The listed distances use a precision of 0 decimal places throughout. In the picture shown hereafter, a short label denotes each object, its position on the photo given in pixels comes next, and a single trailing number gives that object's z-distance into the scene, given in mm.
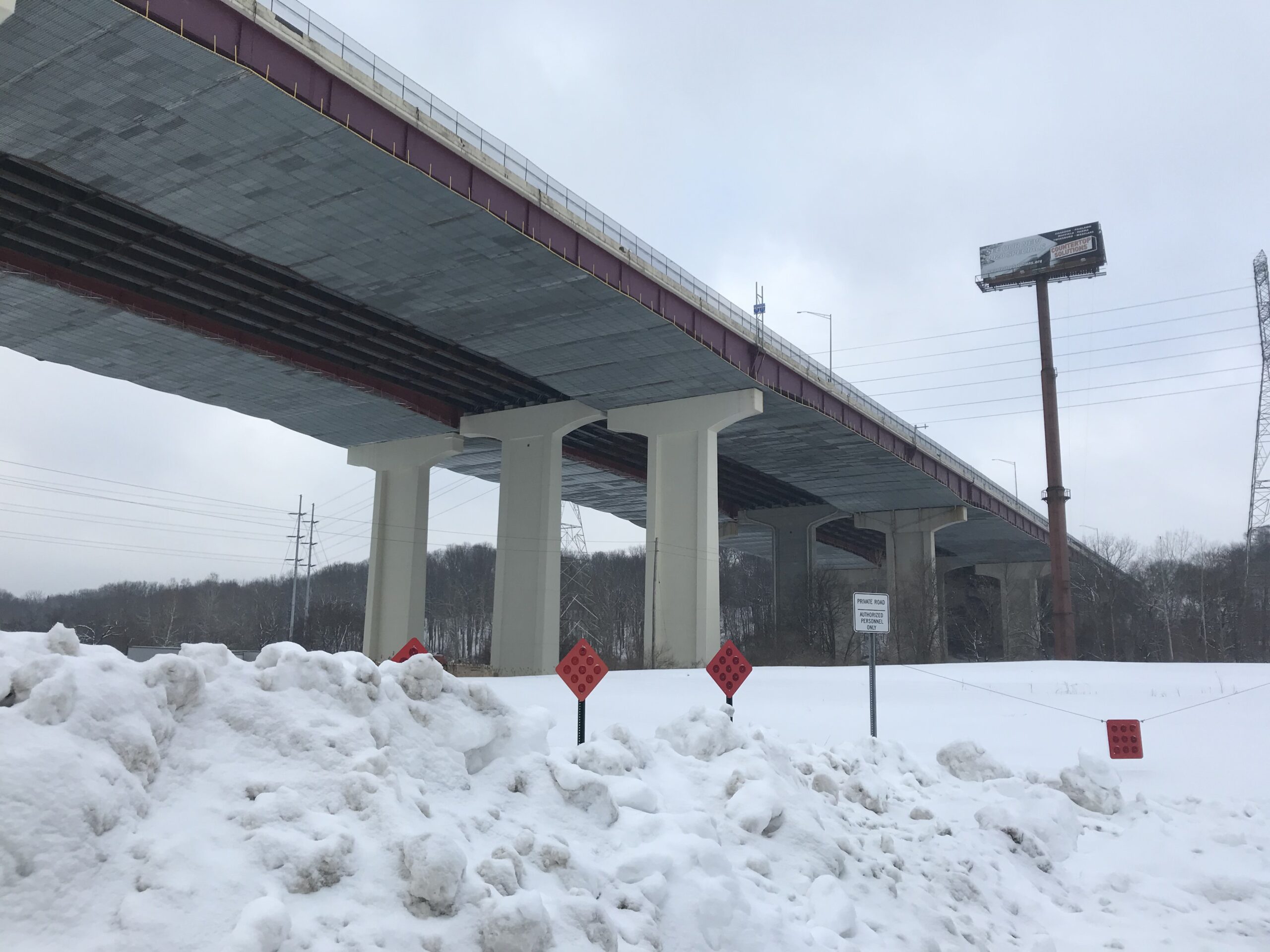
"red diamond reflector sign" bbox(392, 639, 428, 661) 13797
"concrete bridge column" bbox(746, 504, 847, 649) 70438
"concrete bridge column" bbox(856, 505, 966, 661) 68375
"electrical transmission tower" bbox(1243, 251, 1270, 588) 77625
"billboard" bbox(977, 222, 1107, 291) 66562
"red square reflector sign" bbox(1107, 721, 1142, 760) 14258
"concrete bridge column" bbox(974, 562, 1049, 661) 94625
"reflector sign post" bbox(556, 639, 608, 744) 10688
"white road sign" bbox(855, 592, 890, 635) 14227
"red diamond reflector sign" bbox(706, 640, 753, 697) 13273
